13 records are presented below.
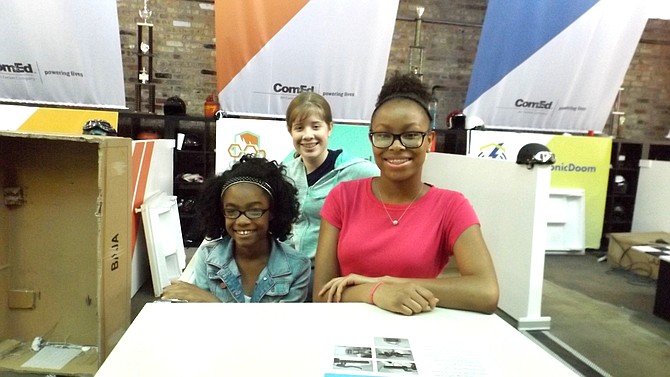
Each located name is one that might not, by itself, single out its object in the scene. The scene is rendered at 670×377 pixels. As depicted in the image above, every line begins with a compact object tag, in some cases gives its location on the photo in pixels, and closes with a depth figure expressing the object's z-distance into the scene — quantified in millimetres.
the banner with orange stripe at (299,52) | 4590
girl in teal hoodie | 2107
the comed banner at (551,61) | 4957
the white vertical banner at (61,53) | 4379
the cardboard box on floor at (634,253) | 4504
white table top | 814
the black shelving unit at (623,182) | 5691
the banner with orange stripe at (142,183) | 3482
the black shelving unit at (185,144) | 4977
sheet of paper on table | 812
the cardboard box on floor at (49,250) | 1825
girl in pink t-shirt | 1180
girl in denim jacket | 1553
